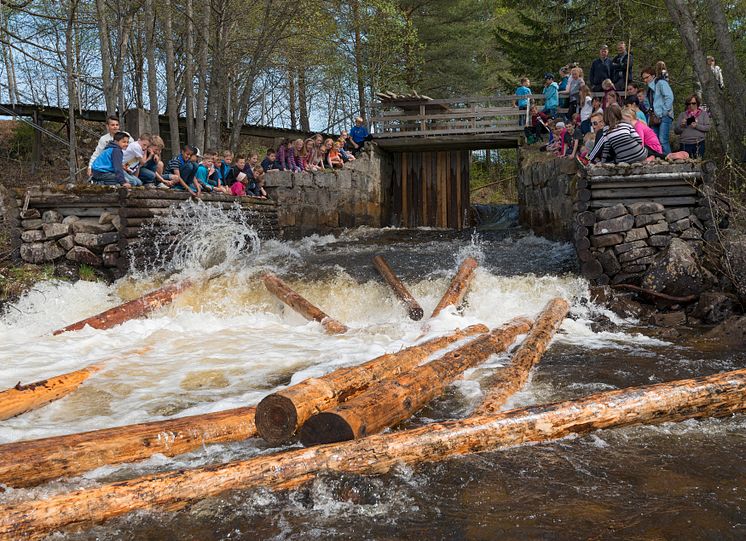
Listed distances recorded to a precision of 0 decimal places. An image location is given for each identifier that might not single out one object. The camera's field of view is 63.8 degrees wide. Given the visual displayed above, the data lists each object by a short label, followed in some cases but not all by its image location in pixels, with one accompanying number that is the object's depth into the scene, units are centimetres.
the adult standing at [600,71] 1370
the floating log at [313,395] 365
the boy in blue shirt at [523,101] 1727
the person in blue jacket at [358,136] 1752
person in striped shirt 953
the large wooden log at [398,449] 260
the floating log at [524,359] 434
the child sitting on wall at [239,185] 1371
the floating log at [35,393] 438
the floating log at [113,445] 306
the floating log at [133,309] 772
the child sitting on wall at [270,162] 1539
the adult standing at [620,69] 1352
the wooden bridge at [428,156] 1792
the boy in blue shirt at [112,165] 1009
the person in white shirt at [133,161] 1045
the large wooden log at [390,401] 340
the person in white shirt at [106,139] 996
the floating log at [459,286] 824
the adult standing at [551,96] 1568
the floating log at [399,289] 815
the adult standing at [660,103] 1109
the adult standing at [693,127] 1048
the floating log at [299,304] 763
